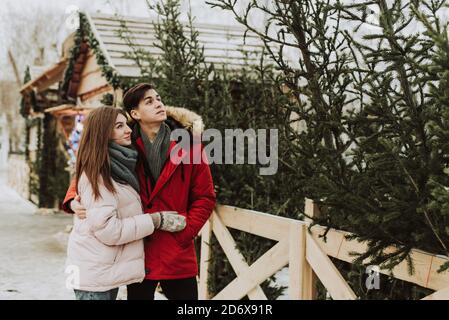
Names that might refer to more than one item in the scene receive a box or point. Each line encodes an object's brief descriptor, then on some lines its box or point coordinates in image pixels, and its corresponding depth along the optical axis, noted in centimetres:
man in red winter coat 282
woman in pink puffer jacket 253
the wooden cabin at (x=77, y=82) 810
